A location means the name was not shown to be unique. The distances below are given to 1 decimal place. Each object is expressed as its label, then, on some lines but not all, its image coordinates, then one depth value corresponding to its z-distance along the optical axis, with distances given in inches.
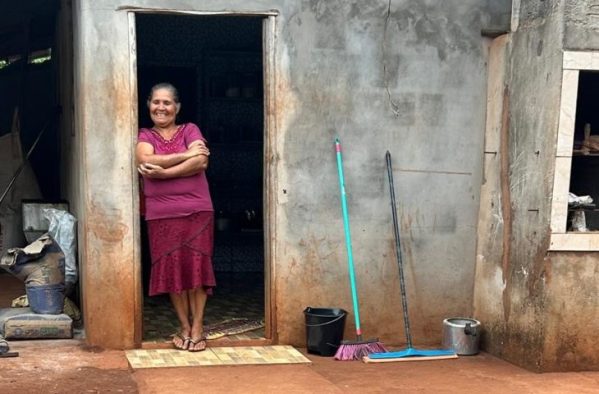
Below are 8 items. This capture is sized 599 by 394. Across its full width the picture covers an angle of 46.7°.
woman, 197.8
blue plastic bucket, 209.5
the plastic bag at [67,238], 221.9
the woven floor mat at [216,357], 187.8
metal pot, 206.8
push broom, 197.8
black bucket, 199.7
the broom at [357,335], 199.0
